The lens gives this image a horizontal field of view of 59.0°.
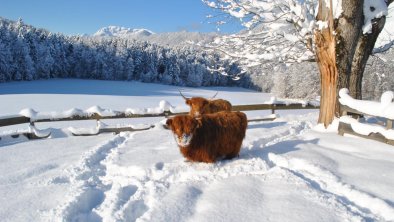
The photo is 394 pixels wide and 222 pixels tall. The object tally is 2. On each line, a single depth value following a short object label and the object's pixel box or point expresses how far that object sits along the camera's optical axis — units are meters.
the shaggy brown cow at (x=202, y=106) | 7.76
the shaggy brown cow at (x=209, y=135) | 5.16
